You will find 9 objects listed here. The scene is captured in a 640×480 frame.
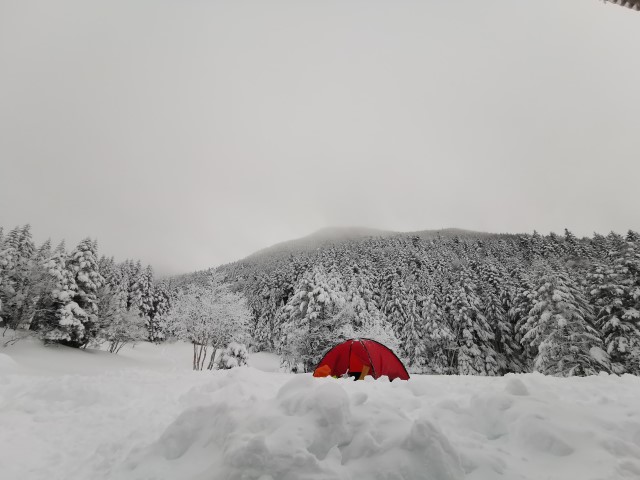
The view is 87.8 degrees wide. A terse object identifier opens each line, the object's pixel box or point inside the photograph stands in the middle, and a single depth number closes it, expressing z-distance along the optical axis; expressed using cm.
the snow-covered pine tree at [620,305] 2255
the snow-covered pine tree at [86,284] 3728
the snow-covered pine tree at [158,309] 6738
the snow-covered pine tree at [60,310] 3447
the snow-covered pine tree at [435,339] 4444
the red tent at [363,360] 1267
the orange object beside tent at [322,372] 1119
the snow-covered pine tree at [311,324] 3170
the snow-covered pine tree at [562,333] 2267
